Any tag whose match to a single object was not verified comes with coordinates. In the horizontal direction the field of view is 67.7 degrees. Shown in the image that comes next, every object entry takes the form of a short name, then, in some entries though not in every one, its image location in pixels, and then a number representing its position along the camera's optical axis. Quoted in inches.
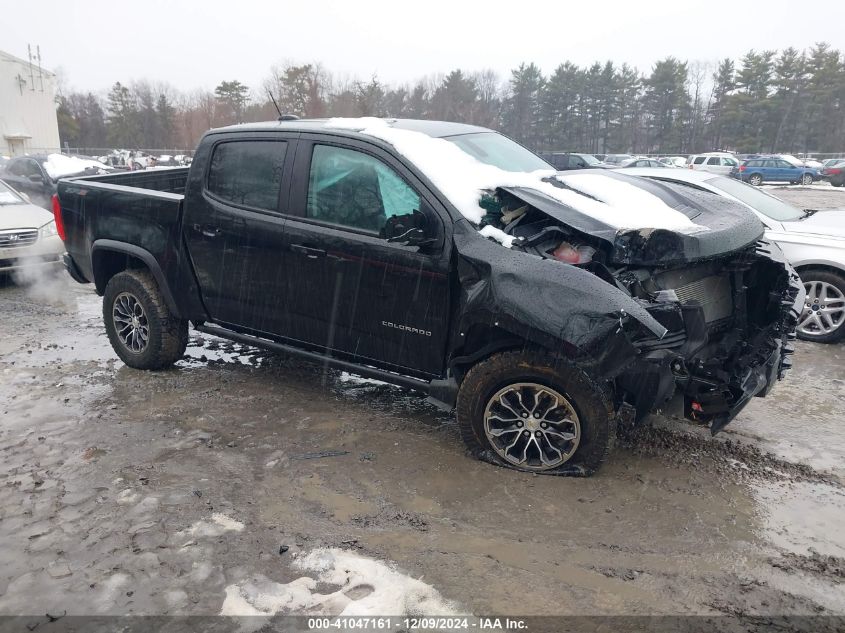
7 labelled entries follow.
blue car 1219.2
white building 1610.9
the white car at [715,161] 1179.7
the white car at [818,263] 247.6
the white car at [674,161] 1403.3
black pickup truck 134.6
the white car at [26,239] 335.9
